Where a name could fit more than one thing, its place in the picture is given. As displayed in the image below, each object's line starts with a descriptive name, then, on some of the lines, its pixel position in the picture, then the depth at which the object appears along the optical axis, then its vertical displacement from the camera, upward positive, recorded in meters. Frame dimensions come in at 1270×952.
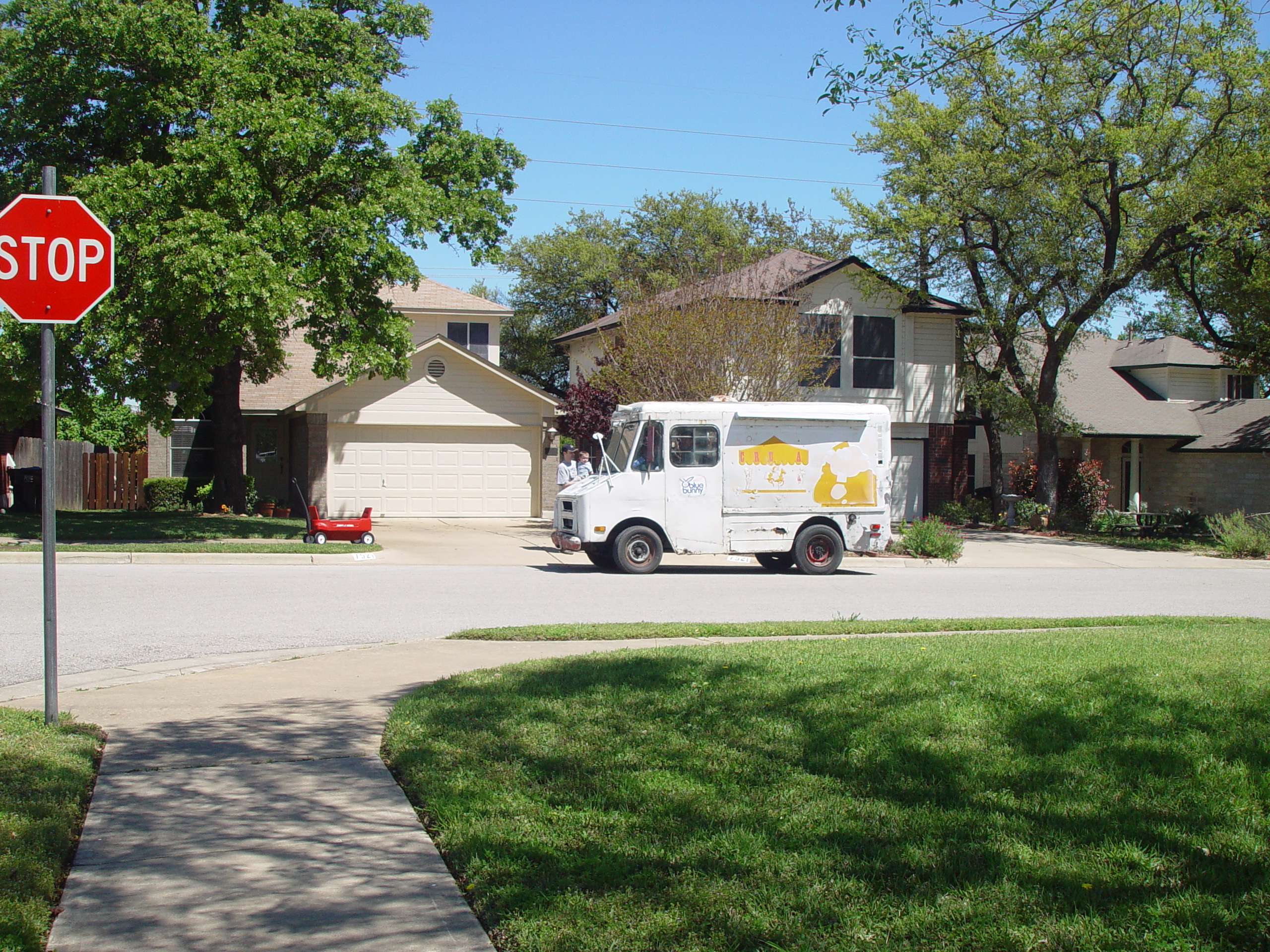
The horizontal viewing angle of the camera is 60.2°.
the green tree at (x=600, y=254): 51.00 +10.94
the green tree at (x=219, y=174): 17.56 +5.33
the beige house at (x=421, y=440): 27.55 +1.18
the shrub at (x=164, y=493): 28.64 -0.24
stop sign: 6.12 +1.28
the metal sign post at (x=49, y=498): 6.18 -0.09
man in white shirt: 23.02 +0.30
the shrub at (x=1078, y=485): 32.00 +0.15
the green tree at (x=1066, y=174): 23.78 +7.32
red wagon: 20.33 -0.83
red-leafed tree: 27.08 +1.88
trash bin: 25.25 -0.17
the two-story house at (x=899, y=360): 29.50 +3.59
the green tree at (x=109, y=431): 29.95 +1.53
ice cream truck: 17.14 +0.01
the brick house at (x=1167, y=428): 32.69 +1.91
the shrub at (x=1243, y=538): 23.23 -0.99
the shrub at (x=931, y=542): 20.56 -1.00
